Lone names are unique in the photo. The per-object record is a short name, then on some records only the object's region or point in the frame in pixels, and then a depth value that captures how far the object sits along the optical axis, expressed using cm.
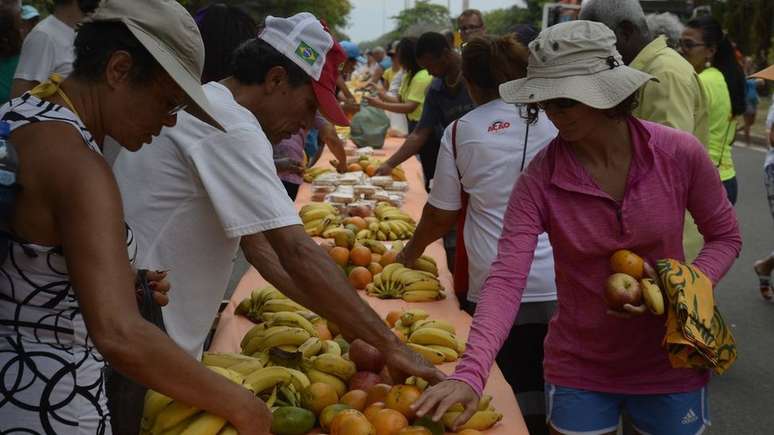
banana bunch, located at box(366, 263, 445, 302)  387
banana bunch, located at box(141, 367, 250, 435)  193
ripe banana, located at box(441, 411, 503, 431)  248
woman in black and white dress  159
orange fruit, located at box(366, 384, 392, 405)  256
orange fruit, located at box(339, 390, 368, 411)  255
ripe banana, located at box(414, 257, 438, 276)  419
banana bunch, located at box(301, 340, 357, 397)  268
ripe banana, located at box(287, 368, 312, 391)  255
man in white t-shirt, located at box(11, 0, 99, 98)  420
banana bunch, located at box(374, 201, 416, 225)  536
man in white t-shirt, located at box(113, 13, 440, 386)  225
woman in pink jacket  246
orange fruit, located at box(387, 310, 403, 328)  349
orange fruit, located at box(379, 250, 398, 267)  433
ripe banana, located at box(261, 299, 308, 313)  348
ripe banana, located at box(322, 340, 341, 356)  294
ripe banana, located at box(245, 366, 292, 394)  239
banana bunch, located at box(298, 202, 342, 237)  514
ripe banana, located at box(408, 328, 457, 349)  311
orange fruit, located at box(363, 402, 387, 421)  241
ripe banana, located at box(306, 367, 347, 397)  266
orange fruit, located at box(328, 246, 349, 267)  431
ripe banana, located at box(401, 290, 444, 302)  385
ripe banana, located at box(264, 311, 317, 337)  316
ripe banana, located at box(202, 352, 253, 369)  255
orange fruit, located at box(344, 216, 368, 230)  511
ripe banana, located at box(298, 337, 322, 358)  285
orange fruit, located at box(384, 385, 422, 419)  242
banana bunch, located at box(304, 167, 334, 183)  707
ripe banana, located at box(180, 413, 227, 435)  192
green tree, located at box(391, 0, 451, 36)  6580
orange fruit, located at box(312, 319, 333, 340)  319
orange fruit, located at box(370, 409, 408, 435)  232
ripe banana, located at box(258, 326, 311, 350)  294
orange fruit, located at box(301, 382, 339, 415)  251
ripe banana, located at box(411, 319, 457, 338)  323
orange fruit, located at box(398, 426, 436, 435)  229
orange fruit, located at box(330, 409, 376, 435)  231
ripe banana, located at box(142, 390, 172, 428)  209
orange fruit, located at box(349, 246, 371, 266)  432
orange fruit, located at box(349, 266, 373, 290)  408
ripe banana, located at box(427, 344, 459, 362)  304
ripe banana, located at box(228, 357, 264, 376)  249
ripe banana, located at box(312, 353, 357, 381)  273
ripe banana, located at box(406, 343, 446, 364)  301
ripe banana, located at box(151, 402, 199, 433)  199
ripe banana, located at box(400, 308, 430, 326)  338
